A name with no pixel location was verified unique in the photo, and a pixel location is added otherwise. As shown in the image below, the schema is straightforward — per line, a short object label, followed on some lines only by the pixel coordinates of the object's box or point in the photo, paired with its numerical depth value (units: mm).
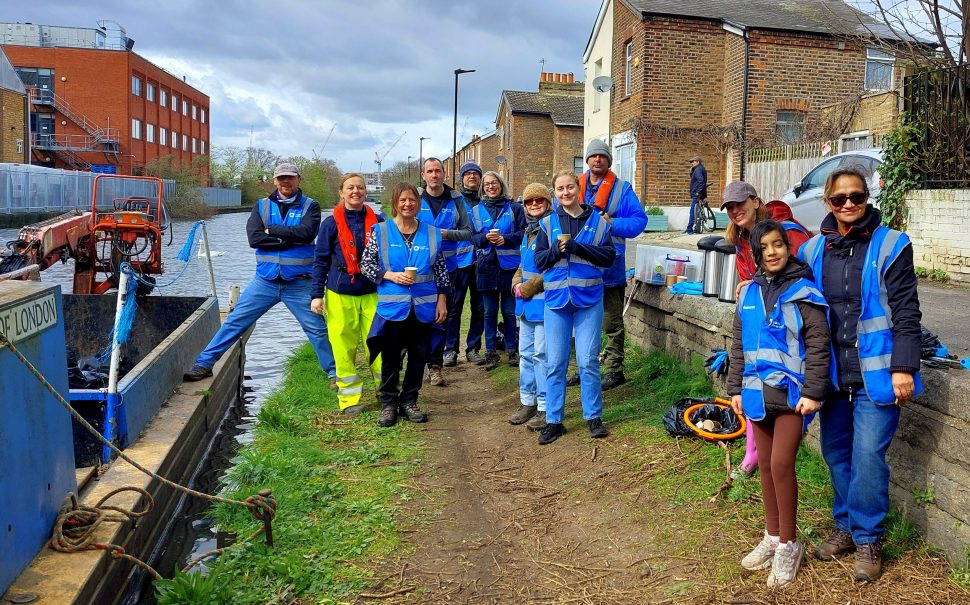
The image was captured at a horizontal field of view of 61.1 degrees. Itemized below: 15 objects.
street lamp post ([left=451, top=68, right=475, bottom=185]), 35256
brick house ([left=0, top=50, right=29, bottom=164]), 47375
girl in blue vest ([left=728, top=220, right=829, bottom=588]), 3801
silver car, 11914
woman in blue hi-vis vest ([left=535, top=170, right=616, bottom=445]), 5930
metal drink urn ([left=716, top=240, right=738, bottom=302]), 6637
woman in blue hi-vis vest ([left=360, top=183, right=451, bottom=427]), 6641
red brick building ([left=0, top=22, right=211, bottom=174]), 56875
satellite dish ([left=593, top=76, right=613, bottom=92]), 25562
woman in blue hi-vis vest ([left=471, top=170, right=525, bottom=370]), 8453
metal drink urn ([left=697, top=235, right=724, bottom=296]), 6898
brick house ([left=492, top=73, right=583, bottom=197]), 40750
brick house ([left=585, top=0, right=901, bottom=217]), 22156
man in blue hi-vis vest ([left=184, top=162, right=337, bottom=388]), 7711
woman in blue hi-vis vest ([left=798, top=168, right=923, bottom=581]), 3639
